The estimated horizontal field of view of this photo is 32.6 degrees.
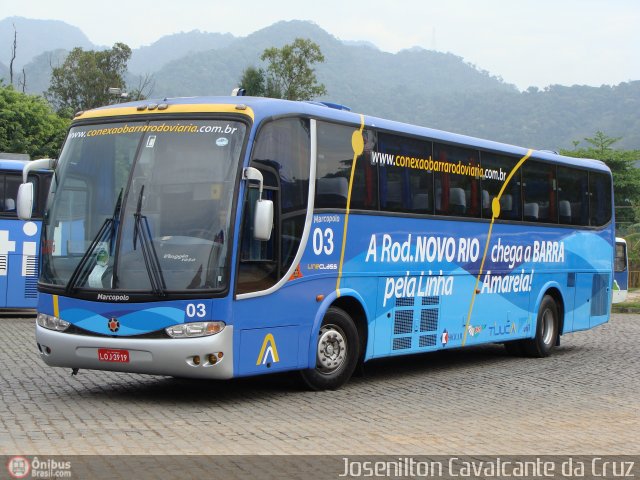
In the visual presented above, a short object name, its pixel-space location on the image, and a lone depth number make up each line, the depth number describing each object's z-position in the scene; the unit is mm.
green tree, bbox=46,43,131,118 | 72562
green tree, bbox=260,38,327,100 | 68500
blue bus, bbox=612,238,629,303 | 34062
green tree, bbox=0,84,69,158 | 46469
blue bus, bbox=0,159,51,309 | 22688
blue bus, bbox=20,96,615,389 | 10766
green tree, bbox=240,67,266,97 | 71875
